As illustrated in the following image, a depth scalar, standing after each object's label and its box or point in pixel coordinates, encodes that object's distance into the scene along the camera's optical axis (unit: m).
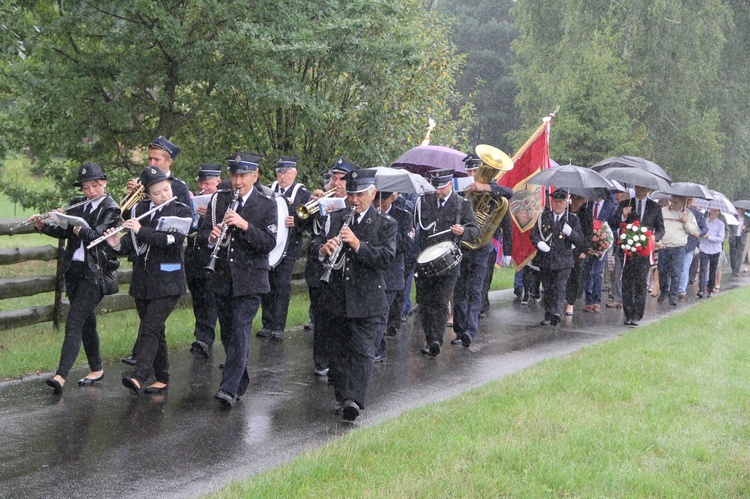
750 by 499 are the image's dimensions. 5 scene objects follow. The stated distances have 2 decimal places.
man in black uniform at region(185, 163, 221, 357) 10.48
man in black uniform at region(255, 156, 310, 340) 11.38
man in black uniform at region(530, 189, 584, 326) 14.58
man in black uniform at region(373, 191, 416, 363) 10.12
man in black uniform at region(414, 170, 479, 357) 11.09
